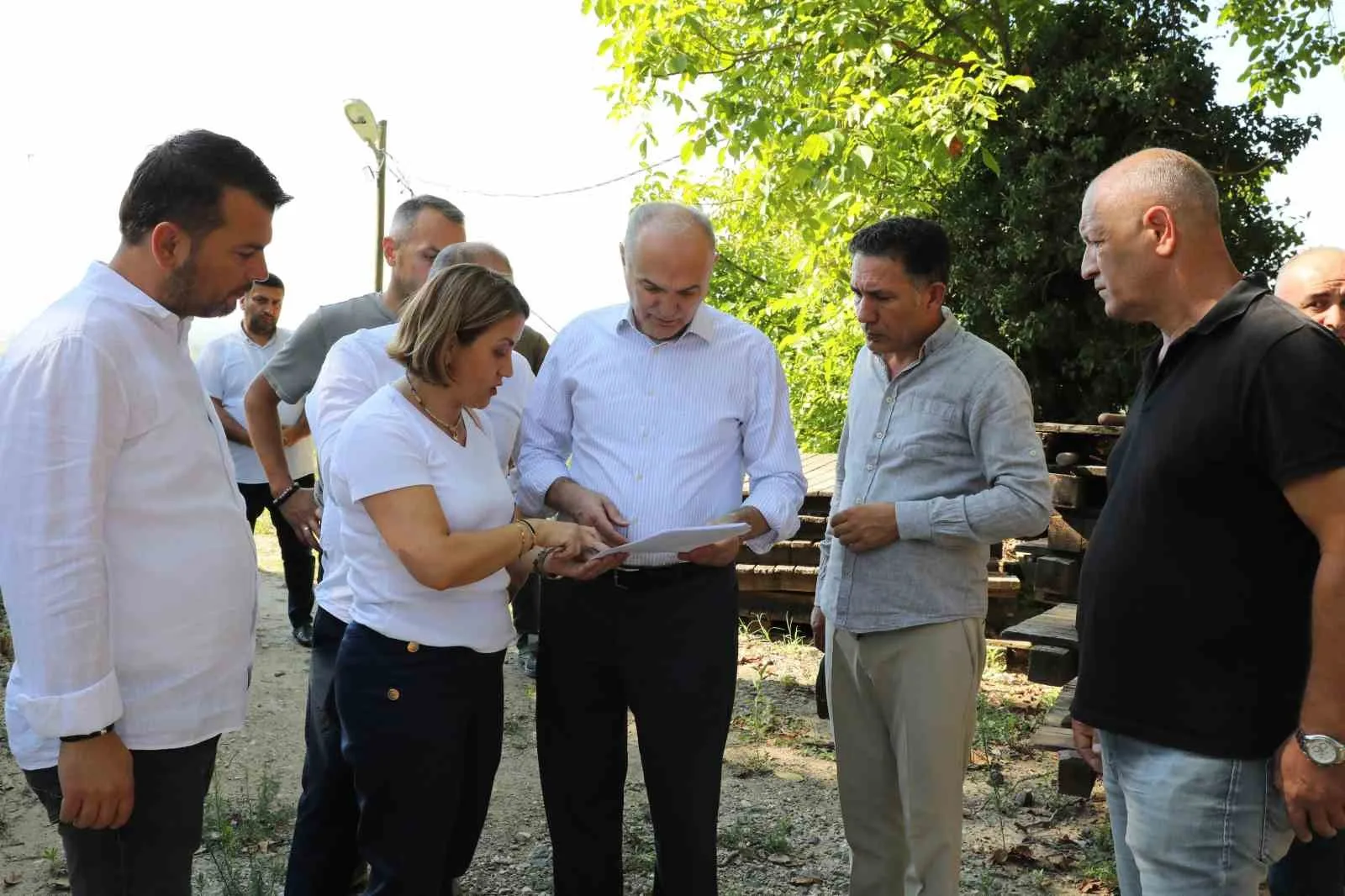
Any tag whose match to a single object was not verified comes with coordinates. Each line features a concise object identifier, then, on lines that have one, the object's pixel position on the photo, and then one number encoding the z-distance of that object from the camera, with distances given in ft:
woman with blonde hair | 8.29
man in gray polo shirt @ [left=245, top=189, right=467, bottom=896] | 10.75
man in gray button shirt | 10.14
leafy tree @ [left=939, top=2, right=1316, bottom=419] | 27.55
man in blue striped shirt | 10.11
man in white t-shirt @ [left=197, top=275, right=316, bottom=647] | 21.36
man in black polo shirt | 6.25
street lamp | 44.68
